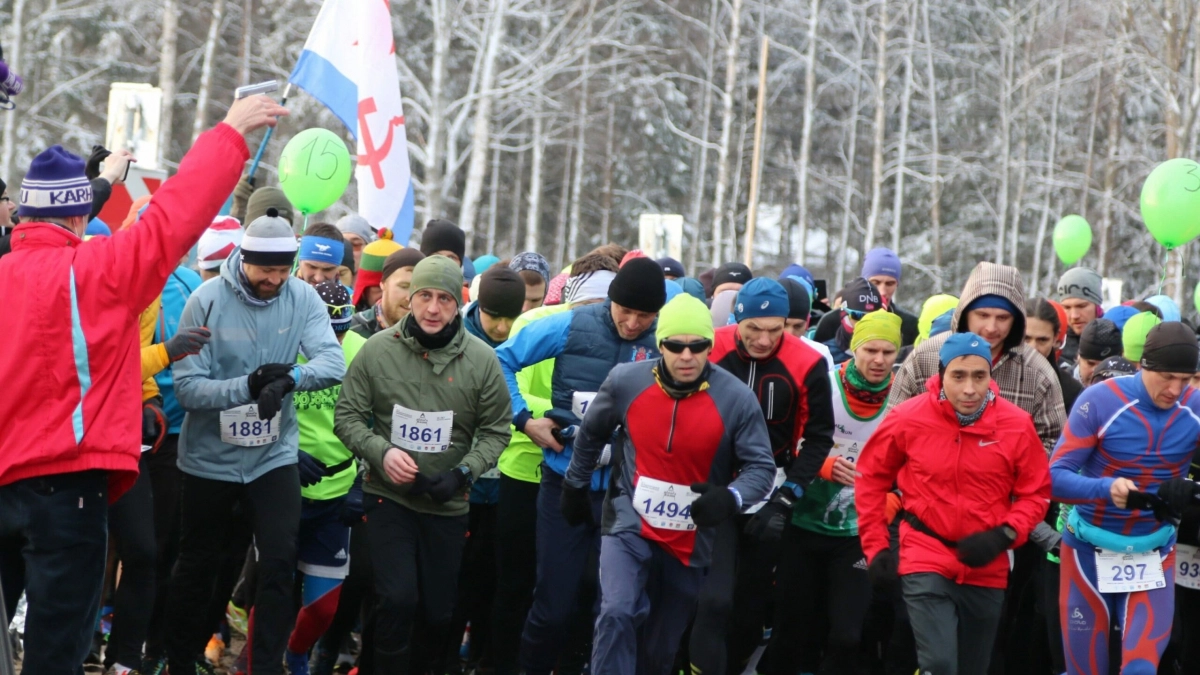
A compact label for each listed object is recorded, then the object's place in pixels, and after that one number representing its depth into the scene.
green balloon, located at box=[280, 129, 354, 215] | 23.34
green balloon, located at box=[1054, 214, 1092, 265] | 39.50
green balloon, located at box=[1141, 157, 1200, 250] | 25.81
